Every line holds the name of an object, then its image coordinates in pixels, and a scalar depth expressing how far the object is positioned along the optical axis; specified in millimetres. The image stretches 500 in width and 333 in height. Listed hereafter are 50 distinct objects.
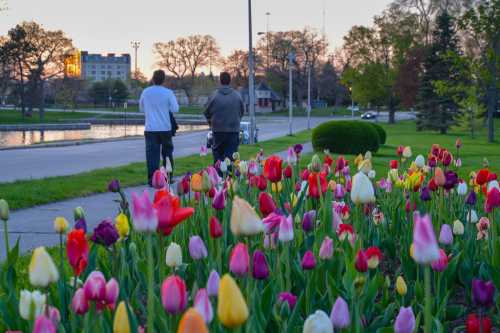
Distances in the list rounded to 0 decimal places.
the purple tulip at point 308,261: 2639
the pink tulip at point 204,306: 1750
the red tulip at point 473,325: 1990
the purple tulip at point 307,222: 3359
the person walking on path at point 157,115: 10664
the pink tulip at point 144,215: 1978
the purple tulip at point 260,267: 2342
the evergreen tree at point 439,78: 48688
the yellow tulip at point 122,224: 3125
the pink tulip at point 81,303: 2102
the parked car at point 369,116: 88262
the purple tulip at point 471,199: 4301
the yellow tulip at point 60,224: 3127
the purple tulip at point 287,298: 2529
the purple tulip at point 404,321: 1964
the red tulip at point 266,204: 3055
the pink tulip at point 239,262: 1998
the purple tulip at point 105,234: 2916
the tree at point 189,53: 97500
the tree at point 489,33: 33688
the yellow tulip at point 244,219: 2078
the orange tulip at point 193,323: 1290
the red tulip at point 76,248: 2391
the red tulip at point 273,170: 3939
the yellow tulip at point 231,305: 1485
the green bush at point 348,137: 22625
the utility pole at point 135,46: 104788
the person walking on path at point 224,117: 10562
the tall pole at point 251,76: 28891
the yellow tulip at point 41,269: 2129
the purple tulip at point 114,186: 4395
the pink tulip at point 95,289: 2102
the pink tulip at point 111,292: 2129
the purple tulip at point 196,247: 2807
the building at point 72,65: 70269
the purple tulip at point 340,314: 1950
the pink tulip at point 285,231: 2598
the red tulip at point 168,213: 2127
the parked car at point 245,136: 30188
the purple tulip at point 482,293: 2127
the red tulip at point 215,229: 2810
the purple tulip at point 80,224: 3197
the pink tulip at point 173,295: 1818
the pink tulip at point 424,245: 1713
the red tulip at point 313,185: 4105
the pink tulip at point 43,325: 1656
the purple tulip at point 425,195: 4445
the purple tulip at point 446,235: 2977
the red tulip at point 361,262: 2555
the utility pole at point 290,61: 38244
